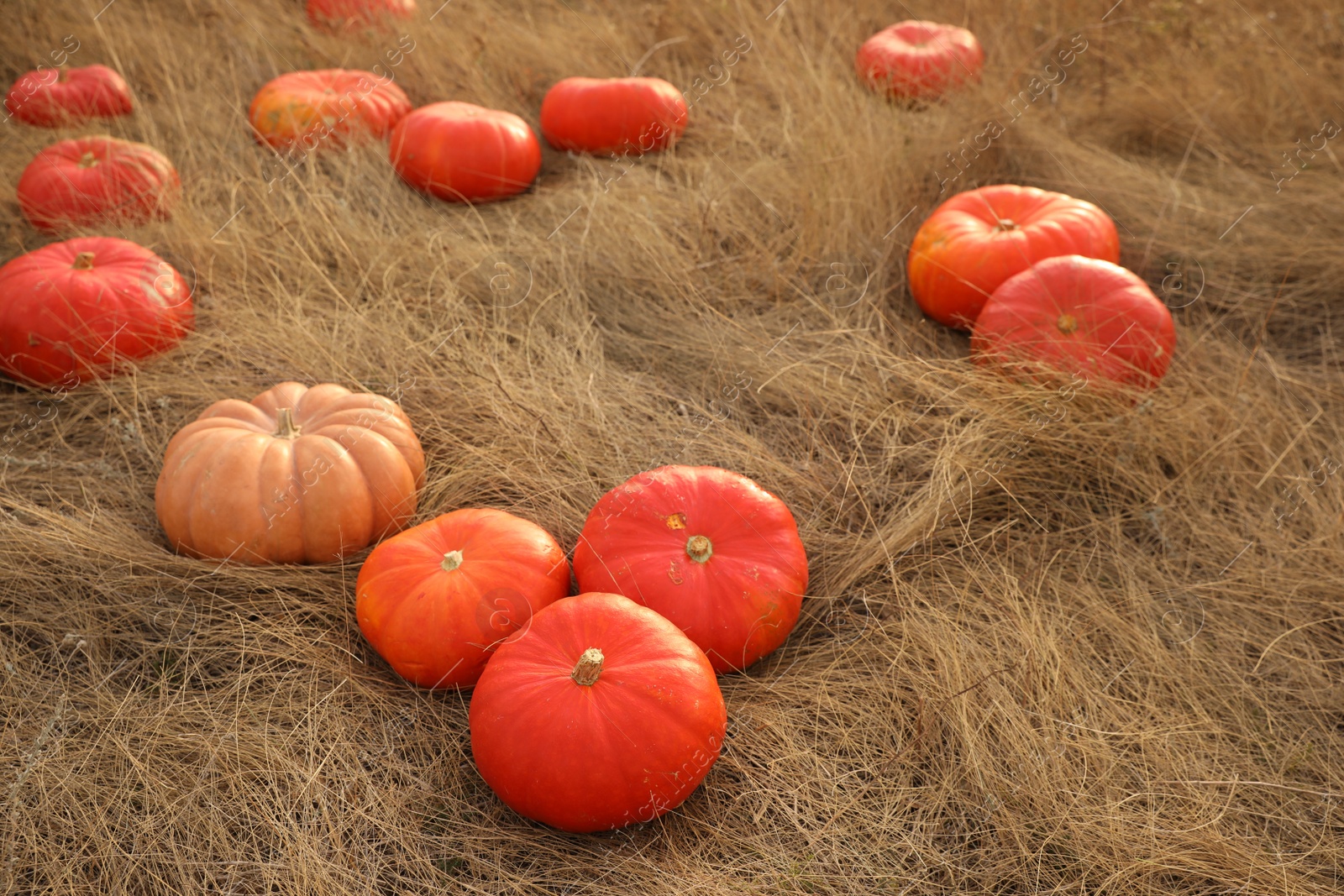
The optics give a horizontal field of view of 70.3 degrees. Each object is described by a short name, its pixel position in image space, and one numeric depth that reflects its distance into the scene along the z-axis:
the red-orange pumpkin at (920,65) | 5.64
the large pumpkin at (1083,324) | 3.46
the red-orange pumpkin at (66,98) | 5.36
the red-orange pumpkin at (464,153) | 4.80
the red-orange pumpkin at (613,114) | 5.19
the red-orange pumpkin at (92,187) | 4.42
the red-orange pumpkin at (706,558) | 2.58
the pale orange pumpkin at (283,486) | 2.81
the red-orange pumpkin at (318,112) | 5.11
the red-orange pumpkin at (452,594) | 2.50
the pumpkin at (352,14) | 6.25
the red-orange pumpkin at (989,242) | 3.86
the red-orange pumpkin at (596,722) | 2.14
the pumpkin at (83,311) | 3.52
